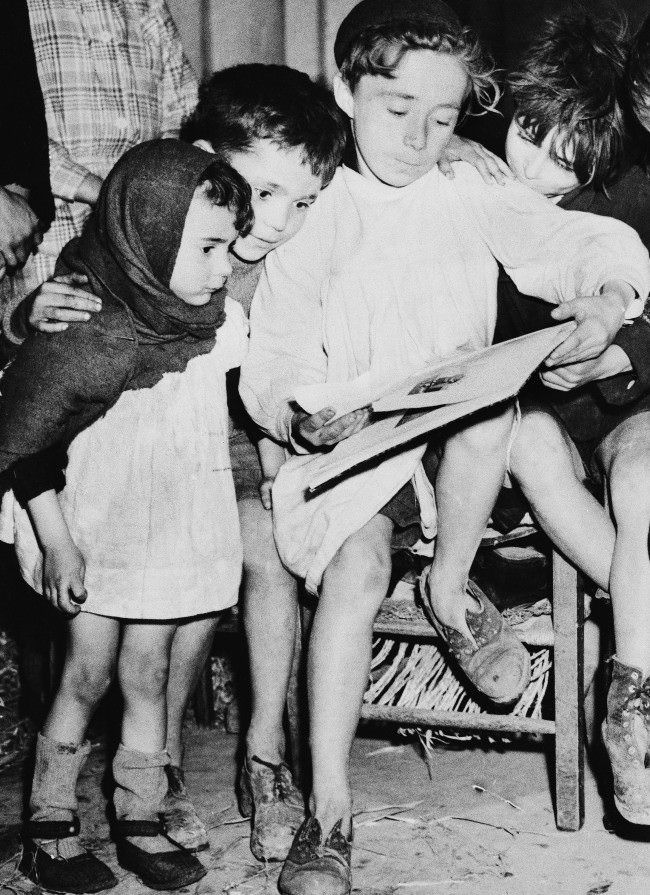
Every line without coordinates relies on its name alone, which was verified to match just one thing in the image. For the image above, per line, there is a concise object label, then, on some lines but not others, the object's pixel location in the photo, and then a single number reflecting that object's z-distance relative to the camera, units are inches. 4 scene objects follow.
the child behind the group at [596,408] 66.1
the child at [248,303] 70.9
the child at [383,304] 67.8
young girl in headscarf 65.1
